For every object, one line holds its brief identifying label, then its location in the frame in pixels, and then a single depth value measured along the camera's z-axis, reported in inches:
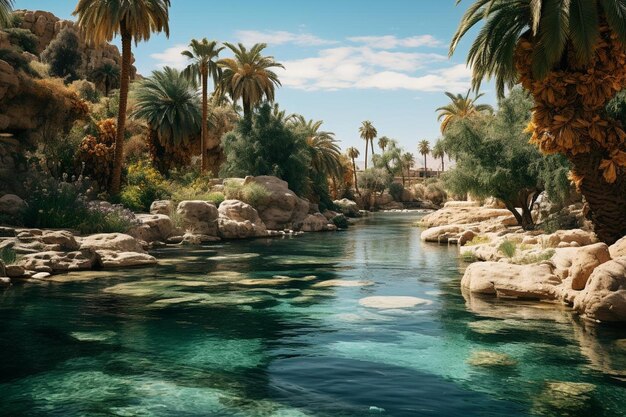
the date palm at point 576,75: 538.6
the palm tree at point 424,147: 4746.6
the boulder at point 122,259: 727.7
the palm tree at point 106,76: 2397.9
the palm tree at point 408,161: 3897.6
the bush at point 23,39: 1968.3
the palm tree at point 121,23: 1106.1
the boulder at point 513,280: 534.3
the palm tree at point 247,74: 1724.9
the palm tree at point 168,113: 1603.1
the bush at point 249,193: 1446.9
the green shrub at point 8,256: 617.3
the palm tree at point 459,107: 2447.1
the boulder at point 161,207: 1176.8
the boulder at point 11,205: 835.4
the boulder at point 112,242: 764.6
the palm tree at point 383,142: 4384.8
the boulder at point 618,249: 509.7
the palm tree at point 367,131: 3848.4
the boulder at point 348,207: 2469.2
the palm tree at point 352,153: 3700.8
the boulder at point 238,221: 1241.4
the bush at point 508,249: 759.7
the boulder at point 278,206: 1488.7
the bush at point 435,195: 3503.9
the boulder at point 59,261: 647.8
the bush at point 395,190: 3516.2
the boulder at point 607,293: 423.2
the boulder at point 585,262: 488.7
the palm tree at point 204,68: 1583.4
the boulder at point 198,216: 1181.9
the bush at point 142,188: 1213.7
